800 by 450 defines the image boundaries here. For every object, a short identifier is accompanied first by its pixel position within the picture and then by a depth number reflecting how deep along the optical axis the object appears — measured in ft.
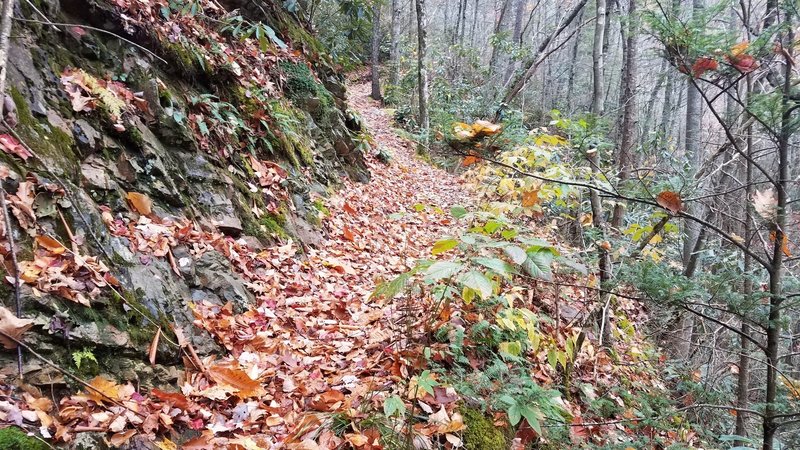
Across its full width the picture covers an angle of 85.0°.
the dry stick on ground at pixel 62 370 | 6.20
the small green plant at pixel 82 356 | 6.96
